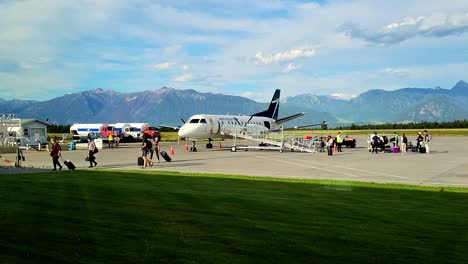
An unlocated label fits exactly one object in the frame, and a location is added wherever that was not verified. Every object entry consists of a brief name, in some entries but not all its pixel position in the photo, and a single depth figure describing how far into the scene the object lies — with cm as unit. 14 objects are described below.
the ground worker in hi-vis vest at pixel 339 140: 4203
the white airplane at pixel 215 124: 4400
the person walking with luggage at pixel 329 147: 3659
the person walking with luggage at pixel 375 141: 3945
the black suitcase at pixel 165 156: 2938
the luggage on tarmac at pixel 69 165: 2325
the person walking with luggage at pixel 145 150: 2522
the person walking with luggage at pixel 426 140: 3913
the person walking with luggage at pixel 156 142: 2935
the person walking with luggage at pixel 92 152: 2544
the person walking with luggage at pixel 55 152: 2340
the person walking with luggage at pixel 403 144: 3785
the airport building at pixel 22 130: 5475
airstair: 4238
